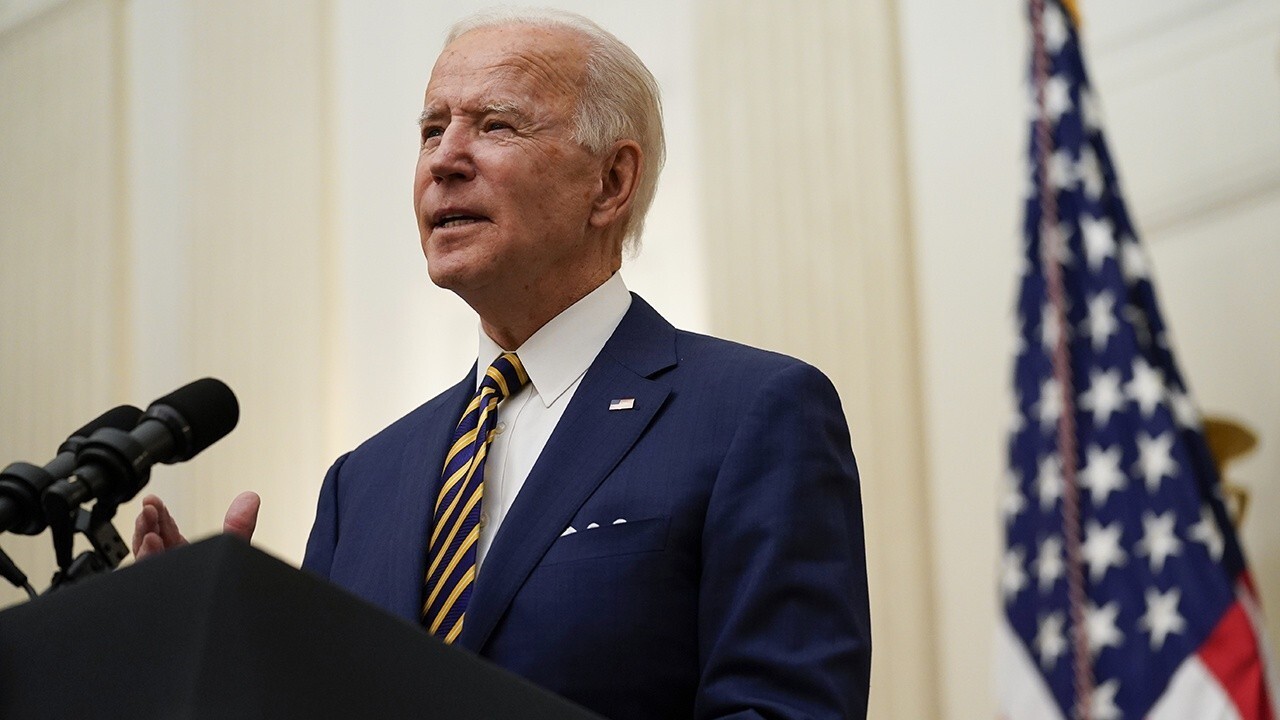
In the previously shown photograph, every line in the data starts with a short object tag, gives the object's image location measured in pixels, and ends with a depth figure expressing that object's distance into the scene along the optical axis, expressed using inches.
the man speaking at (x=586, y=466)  170.6
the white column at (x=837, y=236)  266.4
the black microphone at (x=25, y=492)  163.1
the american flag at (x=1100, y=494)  212.4
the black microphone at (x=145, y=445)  163.6
